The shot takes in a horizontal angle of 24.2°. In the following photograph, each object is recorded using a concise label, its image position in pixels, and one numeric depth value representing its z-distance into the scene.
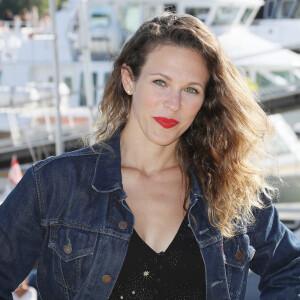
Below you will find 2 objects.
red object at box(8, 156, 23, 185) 9.21
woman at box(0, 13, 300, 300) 2.13
